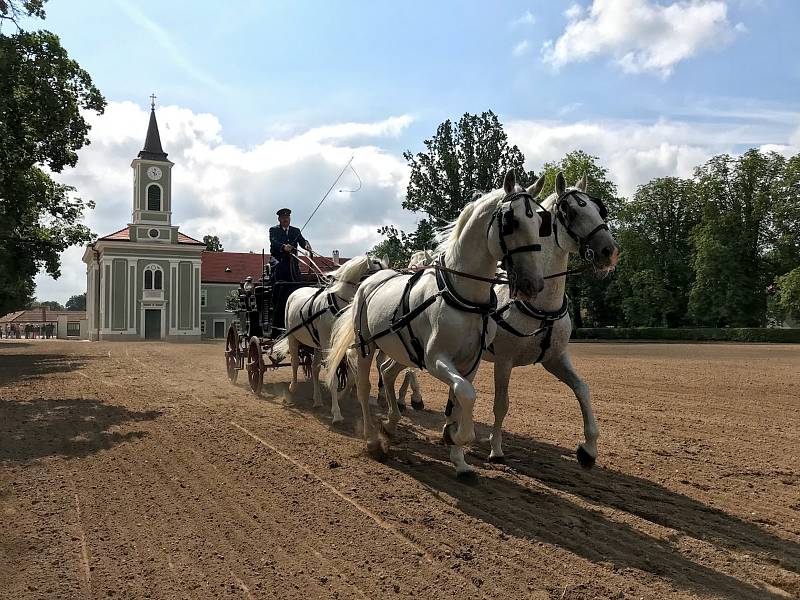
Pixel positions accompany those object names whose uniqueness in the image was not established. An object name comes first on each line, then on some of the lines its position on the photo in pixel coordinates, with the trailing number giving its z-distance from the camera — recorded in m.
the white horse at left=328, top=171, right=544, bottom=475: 5.22
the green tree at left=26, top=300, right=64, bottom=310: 149.79
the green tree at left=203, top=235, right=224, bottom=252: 83.38
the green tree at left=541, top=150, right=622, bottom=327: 49.53
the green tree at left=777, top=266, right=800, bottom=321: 40.59
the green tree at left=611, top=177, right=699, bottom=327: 48.78
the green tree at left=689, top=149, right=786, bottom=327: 45.34
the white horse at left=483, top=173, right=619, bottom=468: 6.26
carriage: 12.02
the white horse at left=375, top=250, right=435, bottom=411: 10.38
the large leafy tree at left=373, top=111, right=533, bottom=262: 44.91
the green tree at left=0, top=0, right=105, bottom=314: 15.65
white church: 51.62
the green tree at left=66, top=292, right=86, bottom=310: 152.44
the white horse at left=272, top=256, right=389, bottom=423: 9.39
